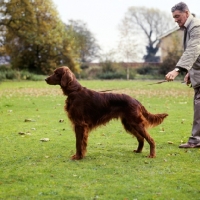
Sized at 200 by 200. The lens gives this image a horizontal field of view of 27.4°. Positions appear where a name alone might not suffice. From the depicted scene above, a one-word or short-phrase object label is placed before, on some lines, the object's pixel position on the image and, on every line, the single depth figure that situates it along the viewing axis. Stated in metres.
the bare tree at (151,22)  73.44
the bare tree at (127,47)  53.09
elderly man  6.87
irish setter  6.59
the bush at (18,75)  40.22
